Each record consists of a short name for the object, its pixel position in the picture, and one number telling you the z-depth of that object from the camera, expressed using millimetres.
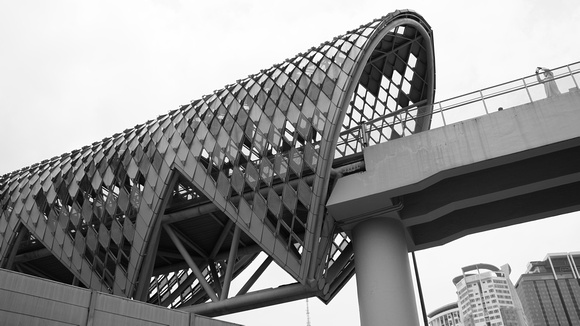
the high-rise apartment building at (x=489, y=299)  108562
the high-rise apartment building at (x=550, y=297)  108812
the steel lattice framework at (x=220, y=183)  22344
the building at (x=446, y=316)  144250
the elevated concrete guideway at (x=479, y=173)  18656
